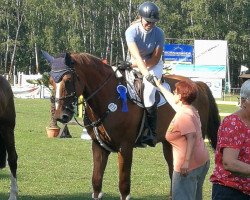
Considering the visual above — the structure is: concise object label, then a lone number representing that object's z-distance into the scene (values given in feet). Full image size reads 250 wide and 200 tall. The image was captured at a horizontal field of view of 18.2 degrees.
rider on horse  37.80
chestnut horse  34.88
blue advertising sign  204.26
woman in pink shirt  27.55
